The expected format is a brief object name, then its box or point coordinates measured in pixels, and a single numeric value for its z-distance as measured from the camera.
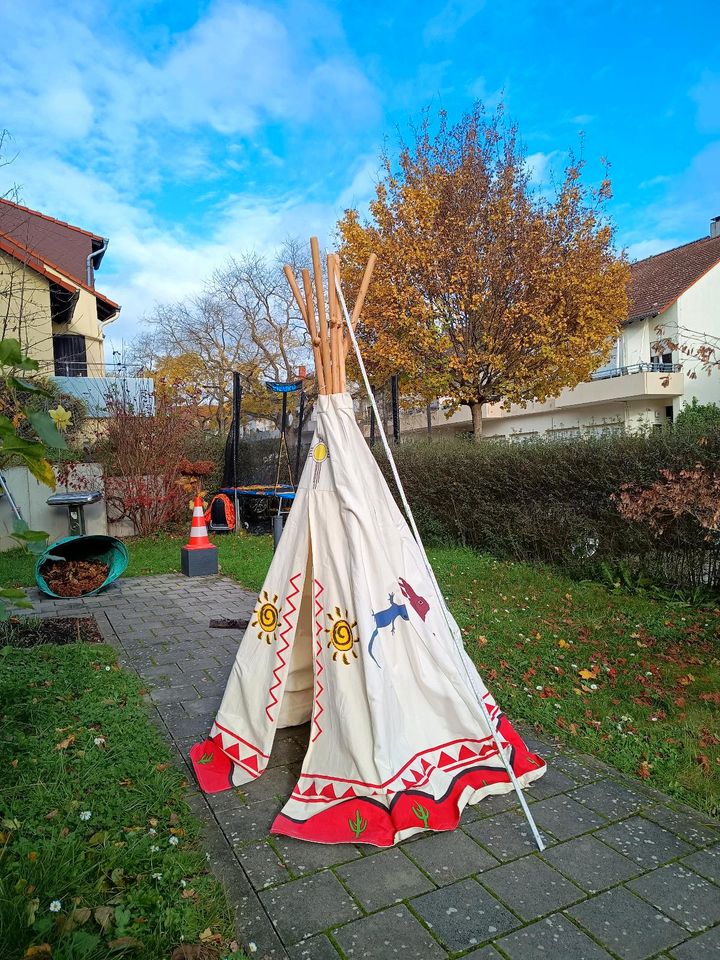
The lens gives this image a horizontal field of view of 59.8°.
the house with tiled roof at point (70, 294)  16.60
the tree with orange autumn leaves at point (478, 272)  13.98
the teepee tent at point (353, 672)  2.78
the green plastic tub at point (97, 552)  7.43
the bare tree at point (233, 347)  30.64
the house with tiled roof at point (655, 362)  23.64
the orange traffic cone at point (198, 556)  8.82
